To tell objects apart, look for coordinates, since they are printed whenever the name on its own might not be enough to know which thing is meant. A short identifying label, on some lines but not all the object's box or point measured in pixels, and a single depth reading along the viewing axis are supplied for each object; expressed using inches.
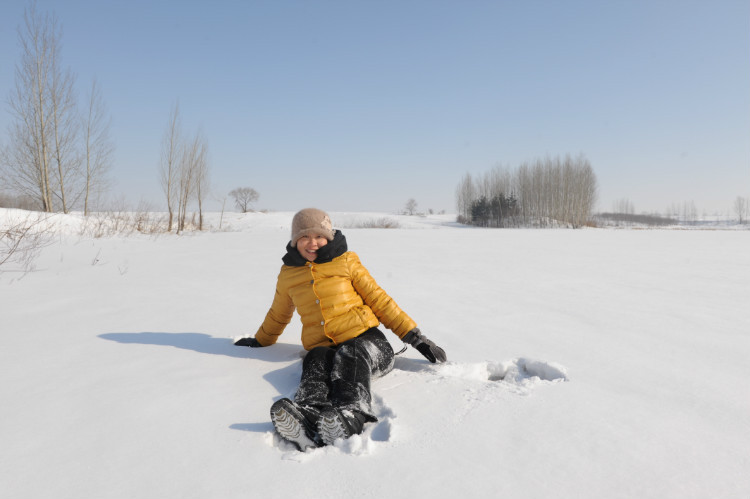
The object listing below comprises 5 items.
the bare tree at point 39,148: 468.1
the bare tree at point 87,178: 526.5
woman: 69.0
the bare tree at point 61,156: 480.1
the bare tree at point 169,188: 514.4
